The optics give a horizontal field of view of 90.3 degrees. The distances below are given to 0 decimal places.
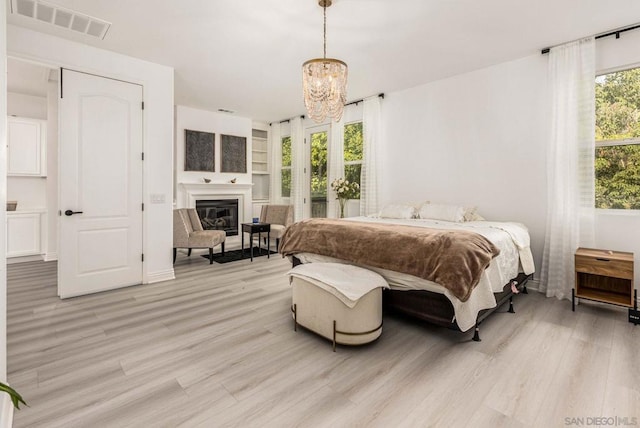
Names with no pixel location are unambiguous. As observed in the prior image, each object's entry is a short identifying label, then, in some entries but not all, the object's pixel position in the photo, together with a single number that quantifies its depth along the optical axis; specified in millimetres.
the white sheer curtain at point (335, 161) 5984
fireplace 6586
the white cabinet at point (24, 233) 5117
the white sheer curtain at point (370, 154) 5366
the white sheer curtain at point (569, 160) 3365
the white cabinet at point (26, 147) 5238
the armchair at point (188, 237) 4996
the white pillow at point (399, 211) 4387
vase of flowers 5578
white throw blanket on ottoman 2305
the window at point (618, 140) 3268
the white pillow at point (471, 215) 4027
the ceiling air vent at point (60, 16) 2805
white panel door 3482
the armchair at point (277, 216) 6242
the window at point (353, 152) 5801
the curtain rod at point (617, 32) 3162
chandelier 2764
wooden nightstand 2848
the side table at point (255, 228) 5430
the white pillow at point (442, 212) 3990
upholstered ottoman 2342
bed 2373
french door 6551
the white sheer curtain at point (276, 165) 7551
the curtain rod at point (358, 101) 5324
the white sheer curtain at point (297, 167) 6930
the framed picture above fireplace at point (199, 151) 6344
